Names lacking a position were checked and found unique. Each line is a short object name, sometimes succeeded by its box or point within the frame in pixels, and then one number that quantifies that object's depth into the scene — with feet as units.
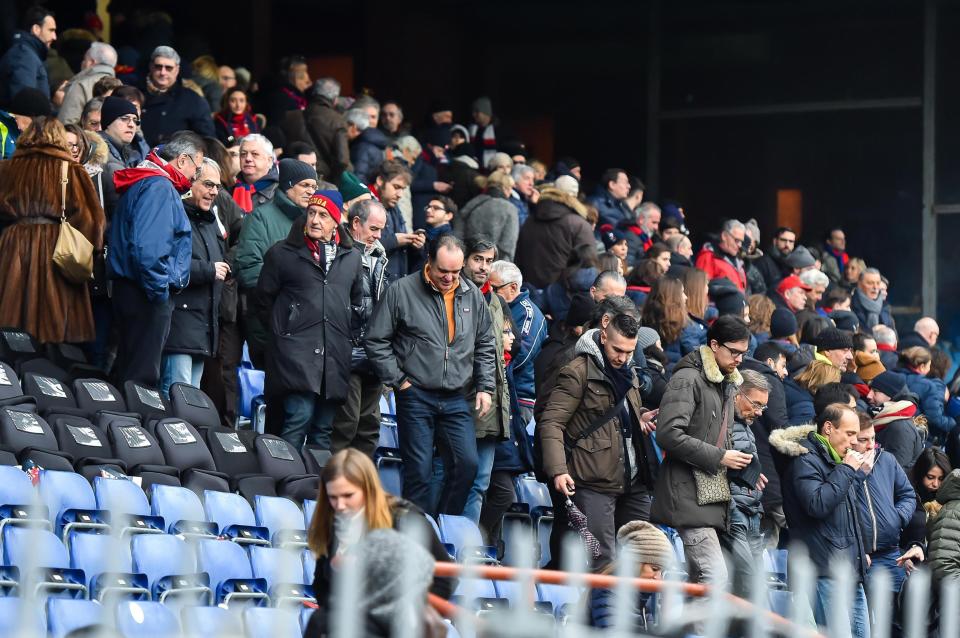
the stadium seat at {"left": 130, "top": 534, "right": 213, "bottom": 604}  45.11
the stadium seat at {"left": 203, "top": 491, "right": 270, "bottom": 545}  50.60
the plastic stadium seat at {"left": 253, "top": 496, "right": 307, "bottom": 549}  50.72
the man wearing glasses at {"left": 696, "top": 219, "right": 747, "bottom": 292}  86.99
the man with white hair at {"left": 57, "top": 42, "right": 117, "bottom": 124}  75.36
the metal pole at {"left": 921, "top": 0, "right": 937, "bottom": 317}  117.60
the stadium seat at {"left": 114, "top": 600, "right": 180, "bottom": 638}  39.86
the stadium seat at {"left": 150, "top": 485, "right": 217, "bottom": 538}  48.96
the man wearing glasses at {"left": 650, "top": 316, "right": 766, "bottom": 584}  53.67
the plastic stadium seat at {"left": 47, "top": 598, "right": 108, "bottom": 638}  38.73
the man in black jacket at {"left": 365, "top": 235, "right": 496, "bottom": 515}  56.95
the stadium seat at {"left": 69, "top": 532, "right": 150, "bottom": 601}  44.01
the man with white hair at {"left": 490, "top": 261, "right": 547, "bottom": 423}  64.75
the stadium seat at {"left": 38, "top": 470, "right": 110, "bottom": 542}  46.55
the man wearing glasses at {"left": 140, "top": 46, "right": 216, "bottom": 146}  78.64
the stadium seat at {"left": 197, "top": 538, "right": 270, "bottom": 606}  47.06
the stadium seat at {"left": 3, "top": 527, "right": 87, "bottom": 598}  43.01
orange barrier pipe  32.83
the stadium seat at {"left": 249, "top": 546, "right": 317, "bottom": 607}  47.75
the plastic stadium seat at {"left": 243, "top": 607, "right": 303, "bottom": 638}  39.22
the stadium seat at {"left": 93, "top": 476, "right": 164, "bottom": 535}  47.60
